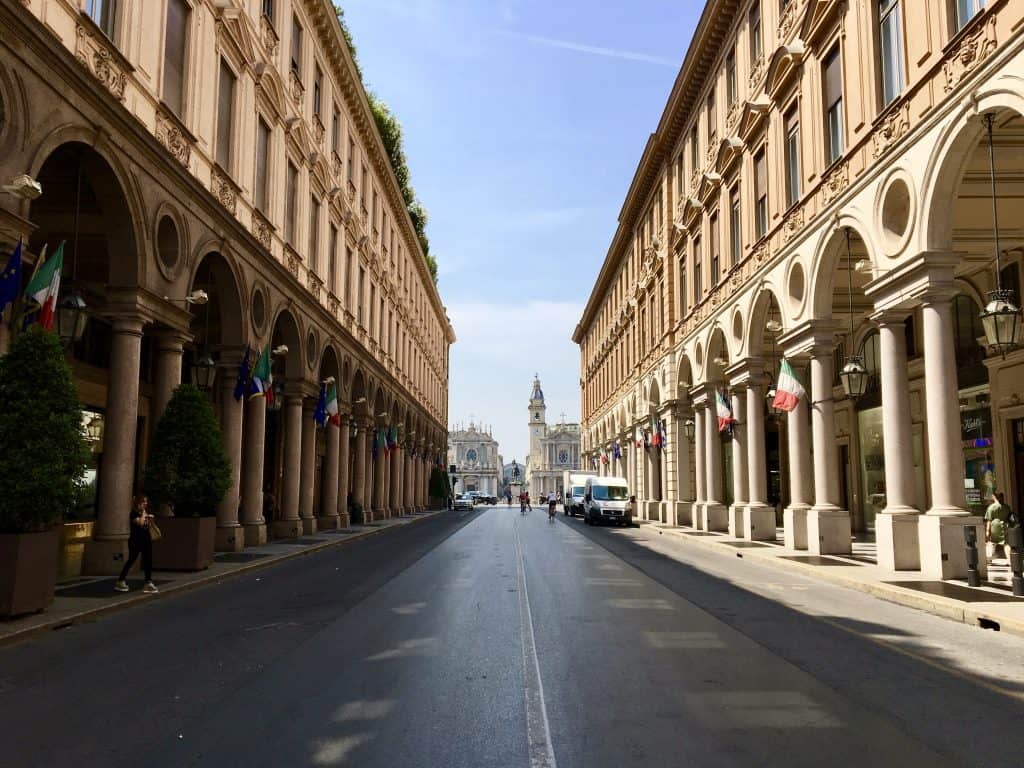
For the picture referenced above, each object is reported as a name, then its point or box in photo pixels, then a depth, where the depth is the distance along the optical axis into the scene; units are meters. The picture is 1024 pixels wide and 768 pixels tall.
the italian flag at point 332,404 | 29.70
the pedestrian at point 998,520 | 17.72
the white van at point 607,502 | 41.66
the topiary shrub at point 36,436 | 10.77
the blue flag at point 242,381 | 21.34
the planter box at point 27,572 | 10.45
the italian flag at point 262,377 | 21.17
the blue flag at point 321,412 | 29.12
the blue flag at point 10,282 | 11.03
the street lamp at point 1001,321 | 13.01
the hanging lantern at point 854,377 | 18.39
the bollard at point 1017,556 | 12.71
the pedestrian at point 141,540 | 13.53
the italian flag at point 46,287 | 11.96
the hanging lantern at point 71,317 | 13.20
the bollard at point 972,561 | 13.67
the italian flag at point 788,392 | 21.25
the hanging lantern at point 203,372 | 19.92
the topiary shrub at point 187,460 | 16.50
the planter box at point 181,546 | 16.52
